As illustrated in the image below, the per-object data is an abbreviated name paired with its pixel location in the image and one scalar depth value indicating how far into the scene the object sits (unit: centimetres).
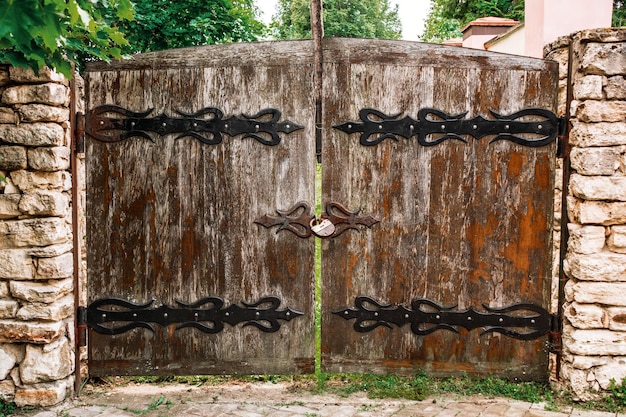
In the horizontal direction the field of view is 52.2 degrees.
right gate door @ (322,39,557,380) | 366
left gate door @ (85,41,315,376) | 367
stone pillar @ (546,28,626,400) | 346
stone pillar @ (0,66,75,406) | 343
